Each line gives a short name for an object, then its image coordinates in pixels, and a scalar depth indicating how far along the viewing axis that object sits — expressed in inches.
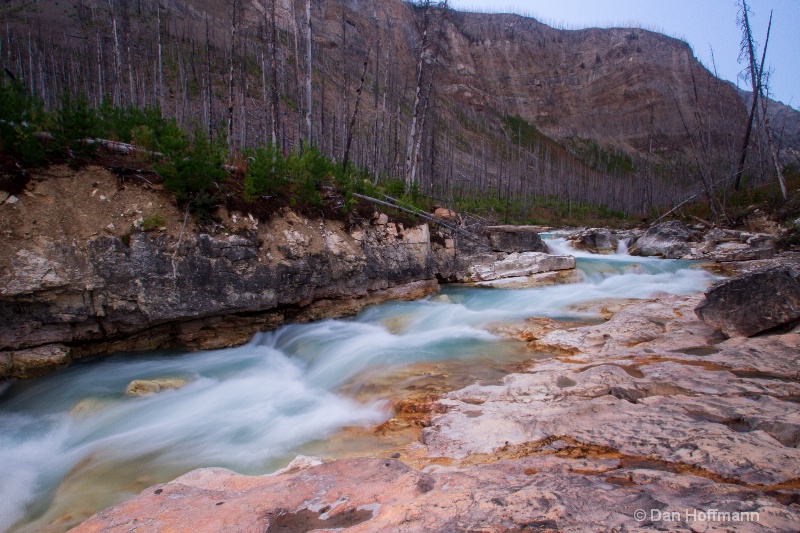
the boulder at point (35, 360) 228.4
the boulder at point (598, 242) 869.2
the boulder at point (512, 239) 621.9
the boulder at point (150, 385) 231.9
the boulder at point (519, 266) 542.0
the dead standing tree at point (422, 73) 586.6
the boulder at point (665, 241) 735.7
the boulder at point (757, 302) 236.7
